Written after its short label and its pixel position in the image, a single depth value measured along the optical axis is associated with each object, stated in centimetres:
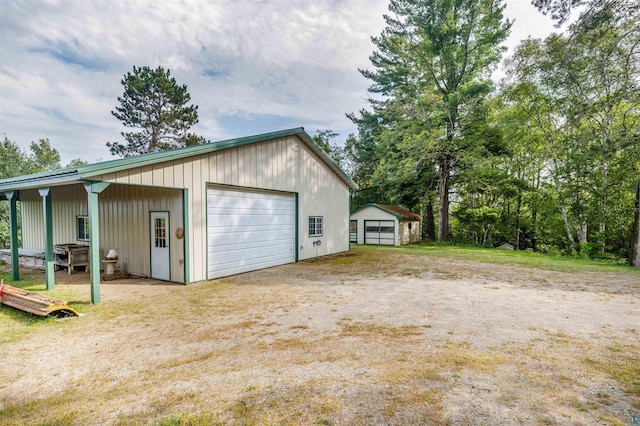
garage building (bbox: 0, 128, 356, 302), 608
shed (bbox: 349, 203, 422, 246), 1822
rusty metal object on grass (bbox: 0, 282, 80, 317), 452
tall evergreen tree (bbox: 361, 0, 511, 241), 1738
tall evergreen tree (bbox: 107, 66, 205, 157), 2127
